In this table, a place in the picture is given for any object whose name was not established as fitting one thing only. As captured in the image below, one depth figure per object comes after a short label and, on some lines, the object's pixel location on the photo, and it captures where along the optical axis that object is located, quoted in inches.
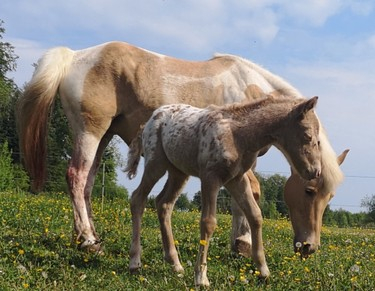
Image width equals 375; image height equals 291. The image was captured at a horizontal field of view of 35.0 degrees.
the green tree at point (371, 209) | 2479.6
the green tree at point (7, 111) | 1556.5
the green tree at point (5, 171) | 1029.2
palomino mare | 288.7
